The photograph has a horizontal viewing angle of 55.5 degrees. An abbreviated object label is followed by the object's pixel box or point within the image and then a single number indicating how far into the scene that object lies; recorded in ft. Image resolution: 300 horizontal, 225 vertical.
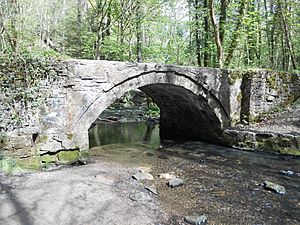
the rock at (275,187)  16.29
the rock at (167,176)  18.35
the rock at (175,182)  16.76
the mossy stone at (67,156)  19.12
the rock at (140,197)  13.85
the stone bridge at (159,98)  18.47
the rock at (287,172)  19.58
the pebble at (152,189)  15.35
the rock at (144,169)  19.36
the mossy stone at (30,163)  17.36
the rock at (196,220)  12.31
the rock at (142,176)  17.39
